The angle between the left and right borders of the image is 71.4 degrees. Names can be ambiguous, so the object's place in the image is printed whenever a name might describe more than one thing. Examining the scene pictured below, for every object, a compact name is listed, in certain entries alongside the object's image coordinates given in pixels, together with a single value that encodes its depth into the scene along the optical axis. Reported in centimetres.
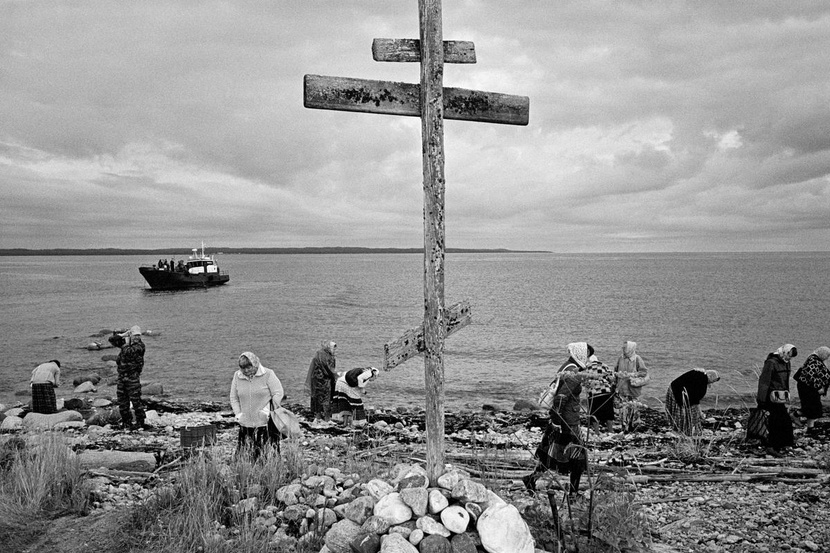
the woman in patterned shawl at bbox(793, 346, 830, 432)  1026
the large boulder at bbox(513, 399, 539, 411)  1515
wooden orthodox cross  443
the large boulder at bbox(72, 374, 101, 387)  1893
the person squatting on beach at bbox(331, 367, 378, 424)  1113
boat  6088
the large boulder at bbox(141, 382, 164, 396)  1697
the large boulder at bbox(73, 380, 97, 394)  1780
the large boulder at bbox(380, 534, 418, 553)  384
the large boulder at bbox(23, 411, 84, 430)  1118
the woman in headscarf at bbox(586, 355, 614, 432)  630
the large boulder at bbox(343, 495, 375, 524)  431
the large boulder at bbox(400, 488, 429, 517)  418
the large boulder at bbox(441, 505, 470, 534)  408
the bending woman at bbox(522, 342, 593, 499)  586
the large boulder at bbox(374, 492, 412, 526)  412
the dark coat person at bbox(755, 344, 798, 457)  827
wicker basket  794
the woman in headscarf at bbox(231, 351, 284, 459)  685
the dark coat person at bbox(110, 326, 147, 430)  1076
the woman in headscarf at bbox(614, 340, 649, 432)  1064
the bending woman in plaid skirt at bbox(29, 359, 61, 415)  1191
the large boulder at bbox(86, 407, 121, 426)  1195
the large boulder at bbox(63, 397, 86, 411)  1413
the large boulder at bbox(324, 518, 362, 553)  412
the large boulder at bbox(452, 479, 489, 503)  427
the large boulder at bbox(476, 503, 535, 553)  401
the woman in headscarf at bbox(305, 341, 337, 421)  1148
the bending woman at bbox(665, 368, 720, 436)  955
